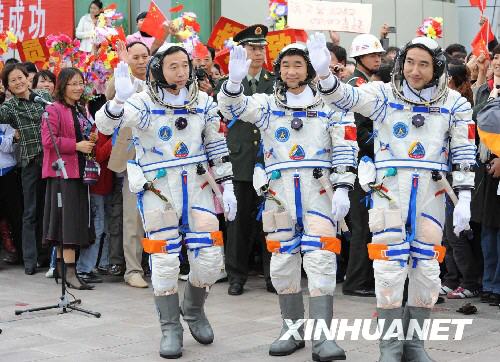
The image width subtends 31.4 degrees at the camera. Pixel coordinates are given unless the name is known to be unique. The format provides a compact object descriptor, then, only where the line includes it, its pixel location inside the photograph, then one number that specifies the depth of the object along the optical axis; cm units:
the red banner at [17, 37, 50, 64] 1160
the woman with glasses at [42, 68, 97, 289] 865
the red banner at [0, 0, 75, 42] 1355
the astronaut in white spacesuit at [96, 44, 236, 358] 611
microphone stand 754
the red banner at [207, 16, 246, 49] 1047
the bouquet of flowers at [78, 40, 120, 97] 916
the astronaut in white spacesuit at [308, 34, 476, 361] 551
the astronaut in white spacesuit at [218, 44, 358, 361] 595
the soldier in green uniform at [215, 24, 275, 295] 844
